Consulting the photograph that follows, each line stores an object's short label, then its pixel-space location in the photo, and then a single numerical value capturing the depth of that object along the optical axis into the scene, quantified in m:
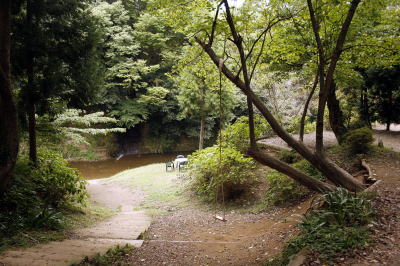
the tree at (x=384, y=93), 11.05
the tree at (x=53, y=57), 6.08
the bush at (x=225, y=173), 8.33
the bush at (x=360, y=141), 7.64
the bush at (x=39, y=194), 4.99
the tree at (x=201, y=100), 14.22
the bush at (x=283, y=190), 7.42
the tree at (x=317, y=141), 5.06
